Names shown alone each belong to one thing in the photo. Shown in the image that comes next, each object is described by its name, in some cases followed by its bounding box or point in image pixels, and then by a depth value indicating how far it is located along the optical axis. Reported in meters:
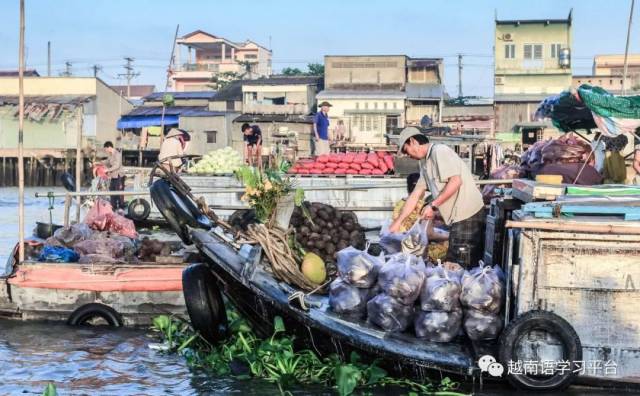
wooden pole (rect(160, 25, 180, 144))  17.58
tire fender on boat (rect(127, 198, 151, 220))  15.26
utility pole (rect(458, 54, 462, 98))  61.09
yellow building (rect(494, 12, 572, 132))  43.84
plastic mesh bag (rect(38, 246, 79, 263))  9.48
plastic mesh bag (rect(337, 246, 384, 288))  6.14
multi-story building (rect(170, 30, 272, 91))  66.84
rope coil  6.71
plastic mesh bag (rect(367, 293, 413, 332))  5.95
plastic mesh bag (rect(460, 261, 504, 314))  5.77
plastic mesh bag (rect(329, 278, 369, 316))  6.19
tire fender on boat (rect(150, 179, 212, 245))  7.13
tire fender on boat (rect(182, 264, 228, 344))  6.81
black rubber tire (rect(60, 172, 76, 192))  12.51
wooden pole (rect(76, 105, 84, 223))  12.05
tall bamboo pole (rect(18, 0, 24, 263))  8.85
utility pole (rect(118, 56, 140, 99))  67.56
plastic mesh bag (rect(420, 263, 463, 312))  5.77
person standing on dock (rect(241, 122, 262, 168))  16.97
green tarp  7.05
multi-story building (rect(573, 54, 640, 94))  43.62
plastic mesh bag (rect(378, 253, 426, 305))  5.88
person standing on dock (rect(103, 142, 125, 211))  16.36
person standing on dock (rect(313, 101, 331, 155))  17.68
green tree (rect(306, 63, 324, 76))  60.09
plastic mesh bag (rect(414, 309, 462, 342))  5.81
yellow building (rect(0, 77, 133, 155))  46.66
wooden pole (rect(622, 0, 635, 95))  14.39
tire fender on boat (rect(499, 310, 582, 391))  5.46
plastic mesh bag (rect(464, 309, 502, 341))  5.82
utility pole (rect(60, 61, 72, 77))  72.70
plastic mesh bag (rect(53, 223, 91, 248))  10.14
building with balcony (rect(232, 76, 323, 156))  39.53
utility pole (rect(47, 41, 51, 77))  68.00
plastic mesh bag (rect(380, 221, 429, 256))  6.77
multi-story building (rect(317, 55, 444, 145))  41.84
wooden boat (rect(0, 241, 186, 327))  9.02
